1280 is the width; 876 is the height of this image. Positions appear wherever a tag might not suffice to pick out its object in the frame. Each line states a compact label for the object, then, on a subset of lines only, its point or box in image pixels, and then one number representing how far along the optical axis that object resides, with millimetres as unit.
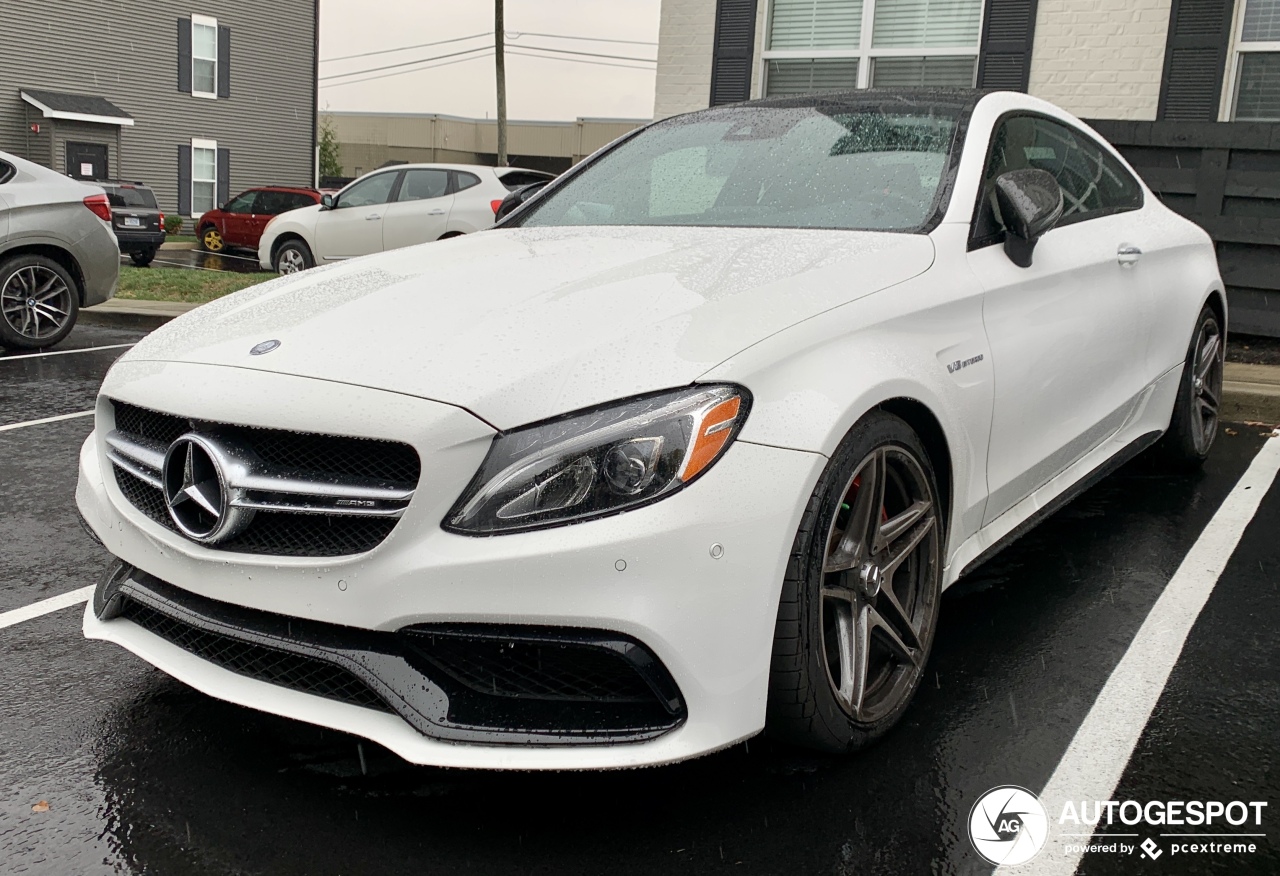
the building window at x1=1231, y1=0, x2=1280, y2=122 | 9797
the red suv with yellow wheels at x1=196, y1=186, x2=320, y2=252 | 24484
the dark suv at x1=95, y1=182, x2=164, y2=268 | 19953
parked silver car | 8539
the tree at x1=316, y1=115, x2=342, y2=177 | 49000
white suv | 14422
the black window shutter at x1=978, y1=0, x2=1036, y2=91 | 10398
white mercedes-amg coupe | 2227
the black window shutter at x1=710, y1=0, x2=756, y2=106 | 11445
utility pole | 25844
